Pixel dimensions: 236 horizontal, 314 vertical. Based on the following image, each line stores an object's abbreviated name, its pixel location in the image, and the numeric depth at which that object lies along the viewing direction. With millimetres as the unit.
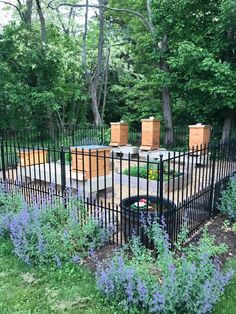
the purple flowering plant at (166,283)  2738
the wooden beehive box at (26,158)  7574
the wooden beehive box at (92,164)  6082
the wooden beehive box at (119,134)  11125
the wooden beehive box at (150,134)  10328
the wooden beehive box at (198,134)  9227
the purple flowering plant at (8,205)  4461
